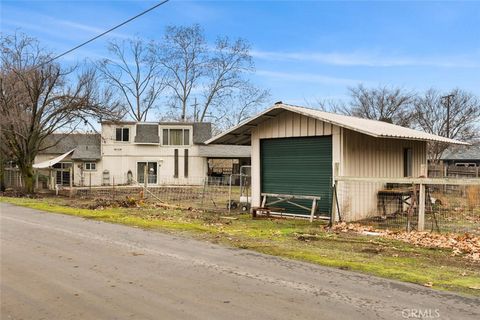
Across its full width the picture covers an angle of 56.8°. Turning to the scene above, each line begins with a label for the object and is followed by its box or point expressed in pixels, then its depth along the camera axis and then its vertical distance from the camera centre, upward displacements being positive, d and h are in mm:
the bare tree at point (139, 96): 57397 +9546
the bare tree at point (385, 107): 44531 +6418
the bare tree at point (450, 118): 45938 +5420
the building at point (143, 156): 40250 +1290
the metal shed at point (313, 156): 14133 +467
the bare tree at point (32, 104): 26078 +3939
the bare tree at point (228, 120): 58500 +6565
